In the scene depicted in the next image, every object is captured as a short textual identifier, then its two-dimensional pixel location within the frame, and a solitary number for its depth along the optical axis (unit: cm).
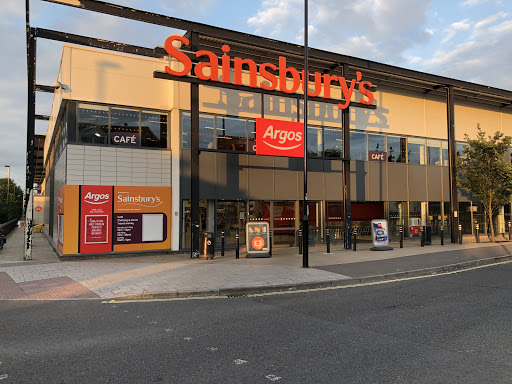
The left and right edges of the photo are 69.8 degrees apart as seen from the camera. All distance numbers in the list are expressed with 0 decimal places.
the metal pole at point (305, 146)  1208
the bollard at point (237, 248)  1473
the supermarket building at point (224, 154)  1550
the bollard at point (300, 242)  1582
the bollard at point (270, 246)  1532
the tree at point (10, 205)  6979
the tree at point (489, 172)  2058
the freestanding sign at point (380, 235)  1739
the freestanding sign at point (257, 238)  1520
